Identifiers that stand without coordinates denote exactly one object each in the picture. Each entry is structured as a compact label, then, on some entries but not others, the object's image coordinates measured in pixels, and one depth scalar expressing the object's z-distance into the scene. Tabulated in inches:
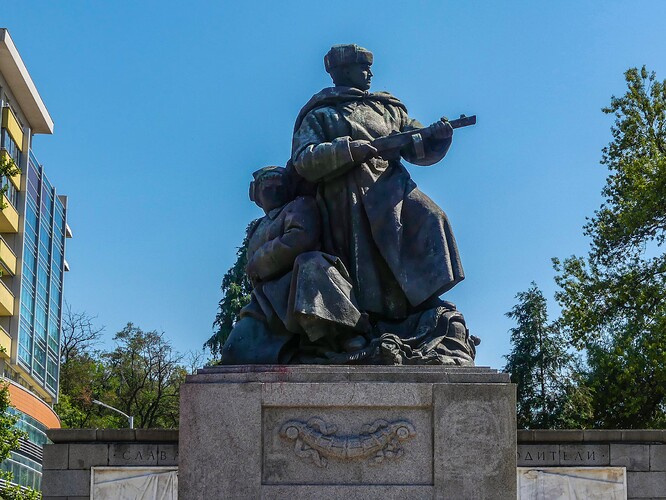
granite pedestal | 384.5
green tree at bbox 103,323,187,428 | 2010.3
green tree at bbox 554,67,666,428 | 1262.3
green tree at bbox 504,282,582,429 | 1625.2
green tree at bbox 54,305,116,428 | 2144.4
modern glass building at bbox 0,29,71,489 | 1849.2
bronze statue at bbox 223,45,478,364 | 410.3
